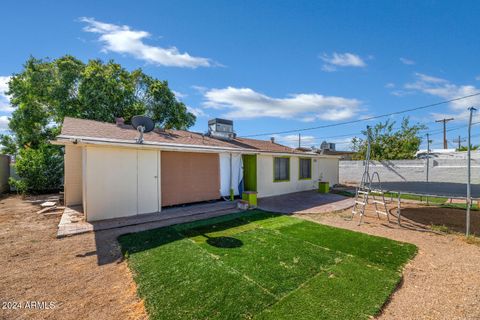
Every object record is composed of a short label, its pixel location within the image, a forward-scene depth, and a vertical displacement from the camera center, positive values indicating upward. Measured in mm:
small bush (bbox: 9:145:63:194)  11477 -611
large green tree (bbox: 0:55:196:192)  14352 +4036
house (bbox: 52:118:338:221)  6449 -374
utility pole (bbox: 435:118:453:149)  22966 +3001
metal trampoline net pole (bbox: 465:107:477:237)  5291 -686
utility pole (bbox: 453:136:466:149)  34638 +2743
